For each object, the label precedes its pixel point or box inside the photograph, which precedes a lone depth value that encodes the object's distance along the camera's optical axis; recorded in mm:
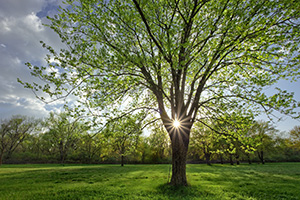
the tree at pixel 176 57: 6879
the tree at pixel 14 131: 47838
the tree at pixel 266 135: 39212
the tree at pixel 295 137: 40662
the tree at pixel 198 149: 34019
